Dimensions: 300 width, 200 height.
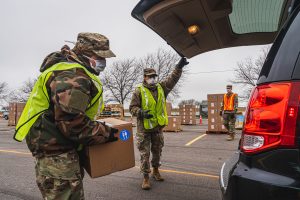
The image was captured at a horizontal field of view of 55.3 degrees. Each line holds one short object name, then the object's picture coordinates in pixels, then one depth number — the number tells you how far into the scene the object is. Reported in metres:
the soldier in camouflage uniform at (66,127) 1.99
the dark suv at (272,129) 1.41
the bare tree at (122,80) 45.66
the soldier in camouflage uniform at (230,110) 10.02
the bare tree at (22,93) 61.21
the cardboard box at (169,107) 17.16
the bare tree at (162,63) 43.81
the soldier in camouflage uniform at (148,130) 4.43
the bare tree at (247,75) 36.22
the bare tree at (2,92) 62.09
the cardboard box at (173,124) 13.80
